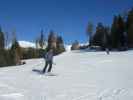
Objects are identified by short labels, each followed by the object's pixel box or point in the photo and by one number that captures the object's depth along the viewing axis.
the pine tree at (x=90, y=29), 67.49
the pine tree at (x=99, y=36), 55.41
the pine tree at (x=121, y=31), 44.59
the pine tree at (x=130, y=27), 41.15
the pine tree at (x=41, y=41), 68.27
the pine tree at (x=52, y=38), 66.91
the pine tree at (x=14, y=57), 27.39
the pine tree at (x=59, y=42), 67.29
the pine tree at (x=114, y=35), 44.59
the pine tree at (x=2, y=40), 56.31
